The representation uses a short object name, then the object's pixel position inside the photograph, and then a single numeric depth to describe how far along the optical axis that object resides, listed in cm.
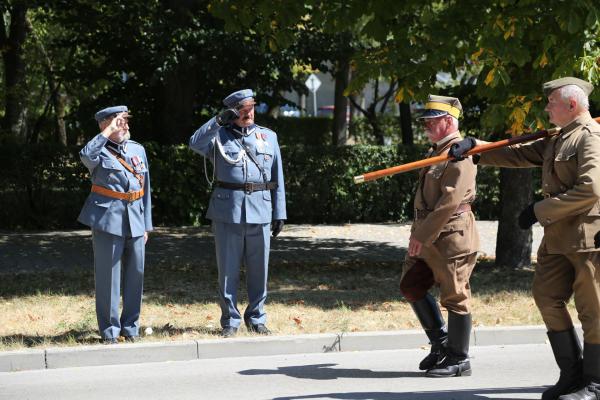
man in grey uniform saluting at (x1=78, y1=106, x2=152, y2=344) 1339
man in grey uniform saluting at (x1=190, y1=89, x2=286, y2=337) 1386
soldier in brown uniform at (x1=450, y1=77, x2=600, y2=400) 982
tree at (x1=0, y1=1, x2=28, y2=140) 3252
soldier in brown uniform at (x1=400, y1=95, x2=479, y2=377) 1129
